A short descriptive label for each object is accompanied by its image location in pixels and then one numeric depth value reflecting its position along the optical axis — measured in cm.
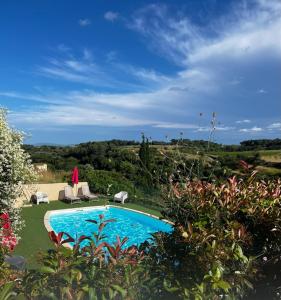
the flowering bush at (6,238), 273
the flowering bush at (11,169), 601
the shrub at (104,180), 1489
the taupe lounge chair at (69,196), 1339
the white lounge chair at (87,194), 1375
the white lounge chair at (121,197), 1361
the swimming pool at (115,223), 1120
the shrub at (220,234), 171
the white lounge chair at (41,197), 1306
